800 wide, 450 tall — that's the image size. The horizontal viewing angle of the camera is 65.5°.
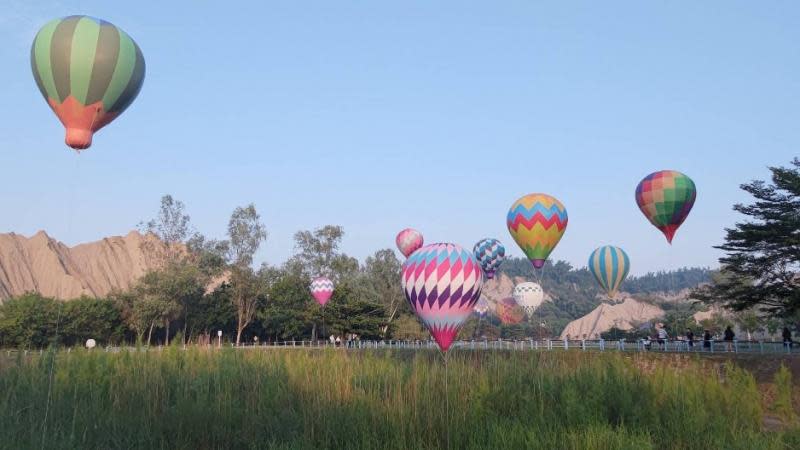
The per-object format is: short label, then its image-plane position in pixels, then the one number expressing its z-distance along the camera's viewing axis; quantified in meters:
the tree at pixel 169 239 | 62.25
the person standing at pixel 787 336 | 30.93
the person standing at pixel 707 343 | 32.78
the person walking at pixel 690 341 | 33.06
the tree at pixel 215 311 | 66.38
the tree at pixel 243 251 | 66.44
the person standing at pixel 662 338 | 35.59
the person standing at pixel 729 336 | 32.41
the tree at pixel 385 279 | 84.00
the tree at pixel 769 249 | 34.62
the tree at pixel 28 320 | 56.66
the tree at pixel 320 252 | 76.69
